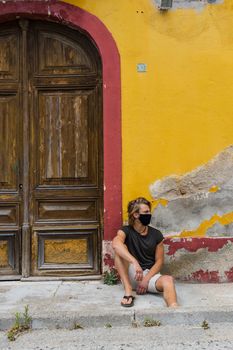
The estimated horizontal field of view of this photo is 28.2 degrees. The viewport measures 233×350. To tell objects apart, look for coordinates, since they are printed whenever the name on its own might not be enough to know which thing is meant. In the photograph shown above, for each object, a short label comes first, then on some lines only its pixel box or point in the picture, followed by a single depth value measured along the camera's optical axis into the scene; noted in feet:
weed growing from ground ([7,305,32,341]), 13.93
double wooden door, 18.95
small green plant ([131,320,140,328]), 14.19
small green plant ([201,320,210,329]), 14.15
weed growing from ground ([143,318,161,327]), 14.14
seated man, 15.87
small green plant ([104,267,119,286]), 17.90
